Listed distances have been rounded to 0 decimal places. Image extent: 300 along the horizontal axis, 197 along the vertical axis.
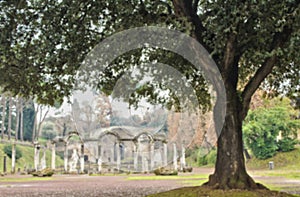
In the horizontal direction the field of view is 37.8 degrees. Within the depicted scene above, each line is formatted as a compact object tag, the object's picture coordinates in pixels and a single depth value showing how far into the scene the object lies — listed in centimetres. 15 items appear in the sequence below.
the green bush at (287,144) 4831
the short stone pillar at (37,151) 4138
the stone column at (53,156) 4236
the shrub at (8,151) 5362
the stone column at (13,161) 4118
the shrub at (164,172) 3419
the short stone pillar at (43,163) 4153
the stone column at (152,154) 2706
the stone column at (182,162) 4169
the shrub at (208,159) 5444
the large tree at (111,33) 1158
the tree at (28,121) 6938
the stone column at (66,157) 4141
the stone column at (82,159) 4105
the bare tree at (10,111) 5643
